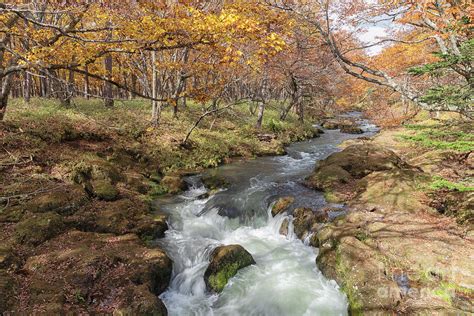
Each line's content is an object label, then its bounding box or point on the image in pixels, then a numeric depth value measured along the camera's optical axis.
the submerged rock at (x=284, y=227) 10.34
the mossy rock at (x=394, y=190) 9.89
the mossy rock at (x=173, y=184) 13.73
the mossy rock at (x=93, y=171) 11.36
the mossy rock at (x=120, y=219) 9.20
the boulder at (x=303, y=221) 9.84
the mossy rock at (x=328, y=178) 12.97
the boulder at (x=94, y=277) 6.08
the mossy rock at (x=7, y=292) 5.60
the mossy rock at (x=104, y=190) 10.91
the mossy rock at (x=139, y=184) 12.76
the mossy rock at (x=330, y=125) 37.93
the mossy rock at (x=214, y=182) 14.19
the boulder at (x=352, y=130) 33.16
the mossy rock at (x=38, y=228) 7.75
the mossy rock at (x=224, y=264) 7.91
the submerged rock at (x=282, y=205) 11.24
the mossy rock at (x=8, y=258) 6.67
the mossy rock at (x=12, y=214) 8.29
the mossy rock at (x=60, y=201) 9.02
